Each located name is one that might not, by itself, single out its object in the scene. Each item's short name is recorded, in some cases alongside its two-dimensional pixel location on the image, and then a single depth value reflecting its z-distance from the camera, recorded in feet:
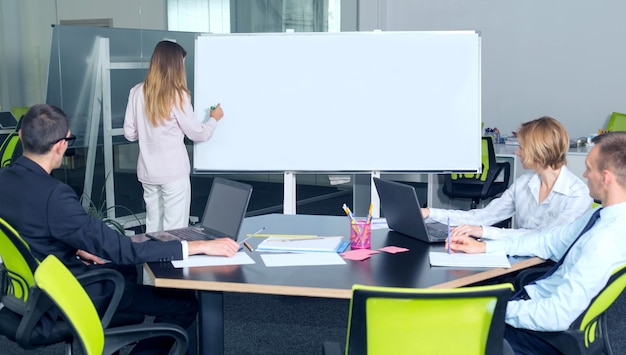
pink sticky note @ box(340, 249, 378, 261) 9.18
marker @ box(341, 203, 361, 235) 9.64
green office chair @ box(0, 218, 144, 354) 8.43
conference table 8.05
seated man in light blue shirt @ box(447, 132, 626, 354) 7.53
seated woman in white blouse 10.48
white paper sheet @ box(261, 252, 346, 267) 8.93
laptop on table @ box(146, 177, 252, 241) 9.84
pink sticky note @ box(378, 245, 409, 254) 9.48
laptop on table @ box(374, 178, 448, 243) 9.83
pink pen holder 9.65
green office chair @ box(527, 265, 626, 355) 7.37
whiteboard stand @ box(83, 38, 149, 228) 19.44
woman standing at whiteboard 14.64
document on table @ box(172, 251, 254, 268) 8.85
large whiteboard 15.47
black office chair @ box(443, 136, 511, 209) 20.36
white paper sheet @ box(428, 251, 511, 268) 8.83
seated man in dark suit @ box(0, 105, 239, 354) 8.68
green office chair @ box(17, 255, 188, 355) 6.31
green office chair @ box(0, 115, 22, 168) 16.72
